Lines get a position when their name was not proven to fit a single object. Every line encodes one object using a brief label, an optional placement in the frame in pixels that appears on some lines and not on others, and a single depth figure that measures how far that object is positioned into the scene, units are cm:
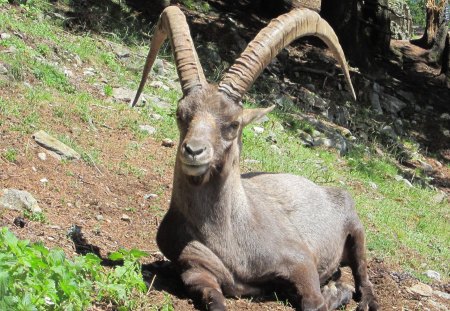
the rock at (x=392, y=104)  1945
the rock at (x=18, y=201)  757
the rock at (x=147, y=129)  1148
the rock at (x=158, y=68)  1428
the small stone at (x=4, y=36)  1204
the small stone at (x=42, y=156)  907
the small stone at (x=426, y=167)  1699
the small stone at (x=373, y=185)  1381
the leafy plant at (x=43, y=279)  456
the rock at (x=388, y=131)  1760
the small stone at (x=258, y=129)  1334
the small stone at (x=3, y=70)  1088
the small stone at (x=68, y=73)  1237
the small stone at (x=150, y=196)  956
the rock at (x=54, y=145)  936
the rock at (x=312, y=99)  1733
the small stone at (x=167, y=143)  1137
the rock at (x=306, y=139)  1441
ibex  682
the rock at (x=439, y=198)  1468
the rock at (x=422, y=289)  916
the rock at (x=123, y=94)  1248
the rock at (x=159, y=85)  1355
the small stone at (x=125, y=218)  873
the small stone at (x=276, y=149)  1291
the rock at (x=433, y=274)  1018
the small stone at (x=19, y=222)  722
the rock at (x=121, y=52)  1443
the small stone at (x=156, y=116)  1212
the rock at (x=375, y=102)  1875
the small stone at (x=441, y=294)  936
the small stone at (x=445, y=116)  2052
